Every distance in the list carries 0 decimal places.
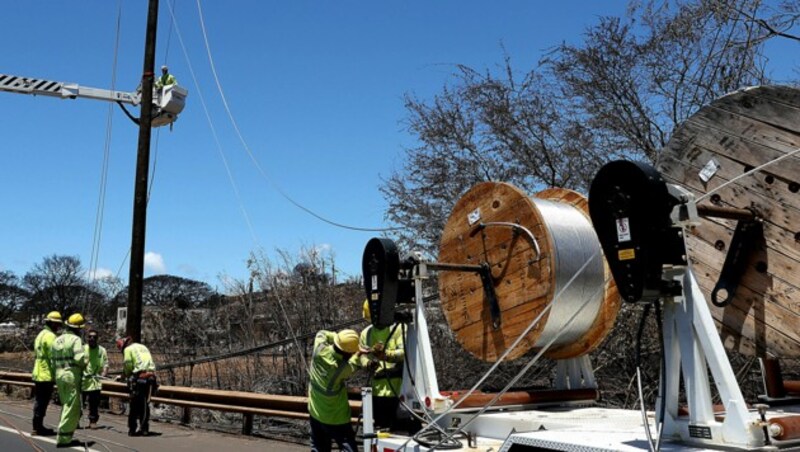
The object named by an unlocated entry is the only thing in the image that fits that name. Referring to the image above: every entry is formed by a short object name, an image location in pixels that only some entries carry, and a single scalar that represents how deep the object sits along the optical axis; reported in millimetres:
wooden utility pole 16938
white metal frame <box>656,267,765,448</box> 3197
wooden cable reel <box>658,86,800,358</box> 4094
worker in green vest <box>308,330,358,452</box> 6754
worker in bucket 18391
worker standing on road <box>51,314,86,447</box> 10852
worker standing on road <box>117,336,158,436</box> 12516
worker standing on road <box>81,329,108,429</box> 13836
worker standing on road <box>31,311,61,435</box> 12570
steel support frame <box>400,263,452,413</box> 5215
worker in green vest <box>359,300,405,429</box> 6820
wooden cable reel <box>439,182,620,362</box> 5766
